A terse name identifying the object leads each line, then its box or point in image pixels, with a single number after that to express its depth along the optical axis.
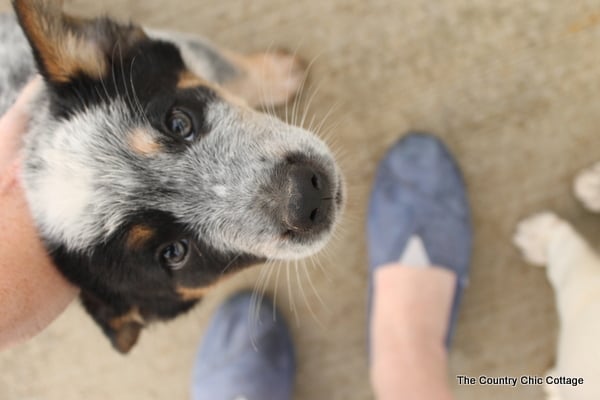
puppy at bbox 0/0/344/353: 0.63
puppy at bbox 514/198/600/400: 0.67
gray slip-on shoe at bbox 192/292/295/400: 0.81
